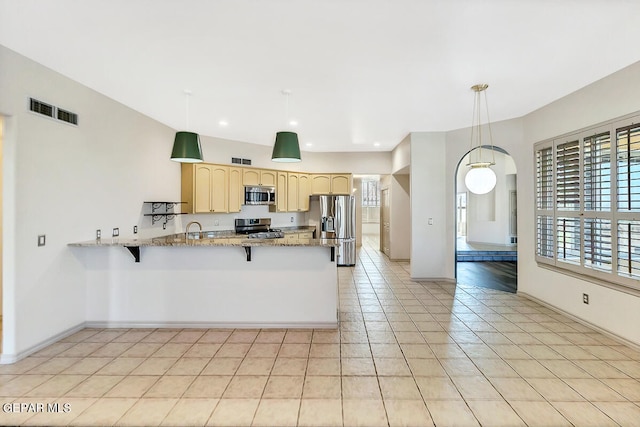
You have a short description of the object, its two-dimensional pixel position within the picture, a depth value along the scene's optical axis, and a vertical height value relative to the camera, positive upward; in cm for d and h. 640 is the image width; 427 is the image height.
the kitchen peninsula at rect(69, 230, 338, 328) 361 -82
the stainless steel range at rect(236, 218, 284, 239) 639 -29
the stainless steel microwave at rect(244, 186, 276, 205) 627 +38
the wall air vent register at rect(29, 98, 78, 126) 295 +102
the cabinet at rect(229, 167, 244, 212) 603 +47
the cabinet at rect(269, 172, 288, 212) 679 +48
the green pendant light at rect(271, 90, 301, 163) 357 +75
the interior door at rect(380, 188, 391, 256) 835 -24
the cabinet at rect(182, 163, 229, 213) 550 +48
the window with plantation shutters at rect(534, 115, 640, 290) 310 +11
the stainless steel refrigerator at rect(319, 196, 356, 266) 705 -14
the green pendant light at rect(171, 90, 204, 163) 352 +74
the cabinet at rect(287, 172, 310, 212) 702 +50
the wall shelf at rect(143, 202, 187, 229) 478 +4
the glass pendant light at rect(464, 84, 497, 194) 339 +40
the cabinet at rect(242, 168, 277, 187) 630 +76
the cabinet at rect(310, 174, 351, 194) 743 +72
